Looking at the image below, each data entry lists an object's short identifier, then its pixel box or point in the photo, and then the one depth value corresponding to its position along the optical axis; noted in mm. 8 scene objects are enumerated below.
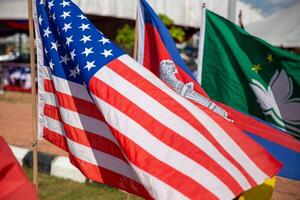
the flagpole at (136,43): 8298
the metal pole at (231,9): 11625
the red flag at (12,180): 4267
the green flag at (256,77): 9422
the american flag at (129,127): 5645
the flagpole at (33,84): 7262
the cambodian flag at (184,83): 7355
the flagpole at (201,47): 9789
